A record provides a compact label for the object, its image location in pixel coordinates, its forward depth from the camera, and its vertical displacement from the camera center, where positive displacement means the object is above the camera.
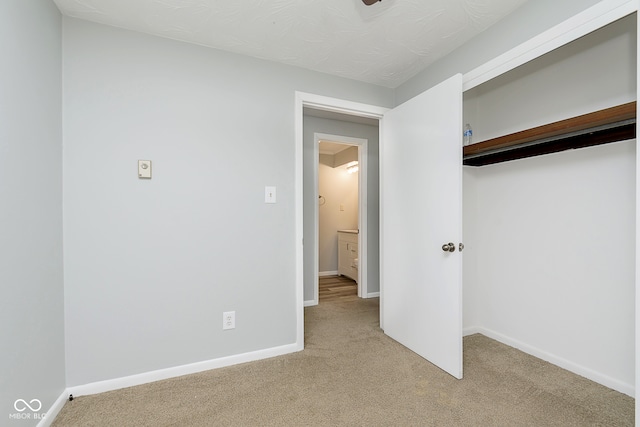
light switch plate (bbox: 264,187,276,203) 2.24 +0.14
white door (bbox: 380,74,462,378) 1.94 -0.09
